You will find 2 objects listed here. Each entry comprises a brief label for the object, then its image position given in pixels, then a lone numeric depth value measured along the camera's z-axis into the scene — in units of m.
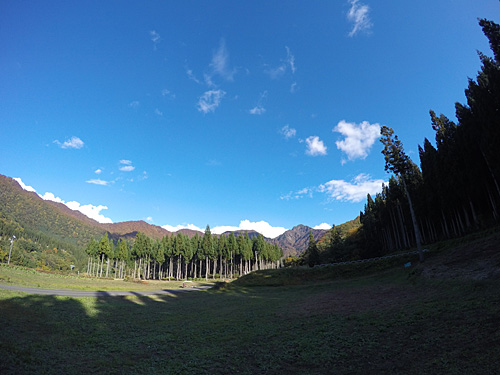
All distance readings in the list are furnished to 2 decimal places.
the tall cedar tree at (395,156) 28.34
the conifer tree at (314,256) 62.72
